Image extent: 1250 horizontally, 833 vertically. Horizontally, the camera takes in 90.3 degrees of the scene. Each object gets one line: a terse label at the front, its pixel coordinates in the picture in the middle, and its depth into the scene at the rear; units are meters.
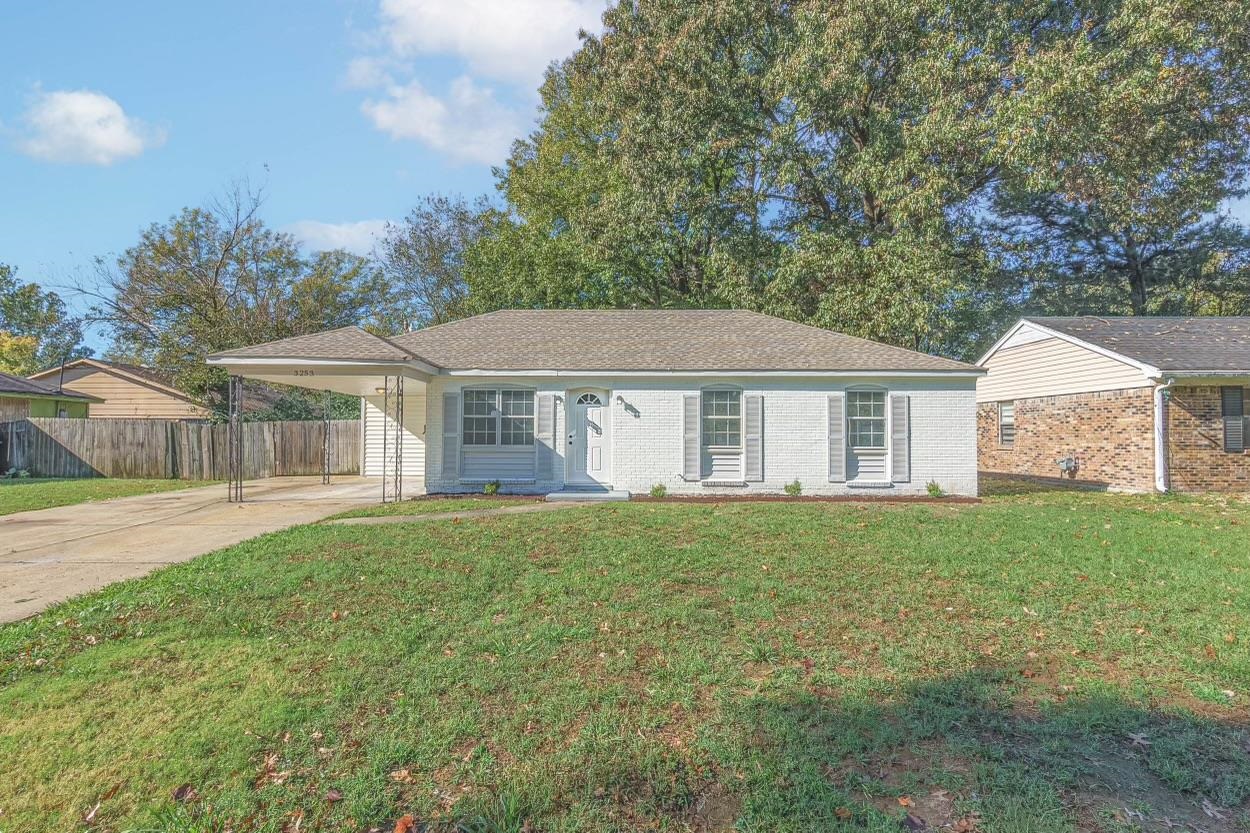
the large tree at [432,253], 30.34
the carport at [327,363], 10.98
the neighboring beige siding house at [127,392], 25.44
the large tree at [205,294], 24.33
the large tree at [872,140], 15.84
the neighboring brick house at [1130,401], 13.70
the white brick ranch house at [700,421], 12.76
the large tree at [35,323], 39.69
